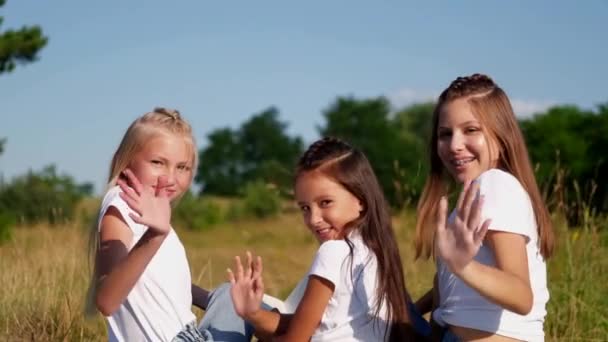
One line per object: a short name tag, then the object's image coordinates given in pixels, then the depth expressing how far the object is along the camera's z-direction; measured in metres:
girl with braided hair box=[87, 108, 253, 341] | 2.95
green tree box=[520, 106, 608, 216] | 15.14
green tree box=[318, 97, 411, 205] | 30.64
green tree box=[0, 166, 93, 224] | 10.62
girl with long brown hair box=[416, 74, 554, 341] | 2.57
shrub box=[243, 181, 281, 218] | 19.31
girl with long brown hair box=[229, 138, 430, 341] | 3.07
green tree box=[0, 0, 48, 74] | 11.59
